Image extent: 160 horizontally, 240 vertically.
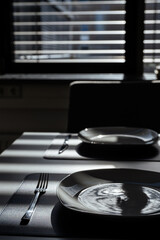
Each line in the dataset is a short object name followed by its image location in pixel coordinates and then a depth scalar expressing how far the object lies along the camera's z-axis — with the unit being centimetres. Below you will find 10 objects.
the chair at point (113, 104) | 127
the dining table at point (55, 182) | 48
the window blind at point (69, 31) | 193
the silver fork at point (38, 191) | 52
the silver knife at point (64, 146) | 89
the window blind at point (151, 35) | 188
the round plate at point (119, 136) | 91
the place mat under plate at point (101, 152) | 84
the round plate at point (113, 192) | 52
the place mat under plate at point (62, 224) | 48
